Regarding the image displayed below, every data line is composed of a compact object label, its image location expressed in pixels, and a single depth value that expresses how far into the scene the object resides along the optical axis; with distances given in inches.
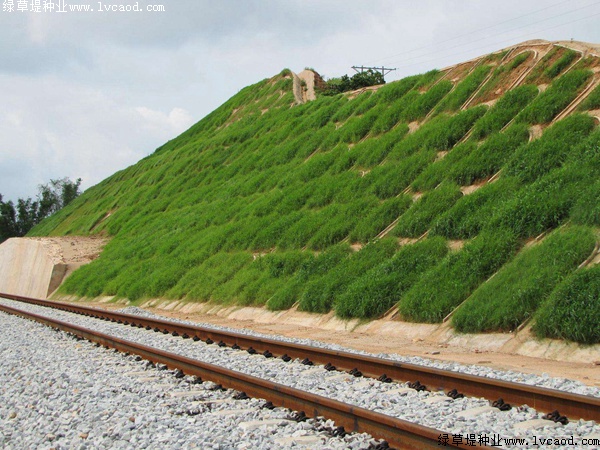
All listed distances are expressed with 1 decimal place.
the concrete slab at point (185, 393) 303.9
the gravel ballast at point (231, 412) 264.5
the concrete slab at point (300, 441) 221.1
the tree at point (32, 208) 3892.2
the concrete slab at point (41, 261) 1446.9
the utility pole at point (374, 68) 2479.1
